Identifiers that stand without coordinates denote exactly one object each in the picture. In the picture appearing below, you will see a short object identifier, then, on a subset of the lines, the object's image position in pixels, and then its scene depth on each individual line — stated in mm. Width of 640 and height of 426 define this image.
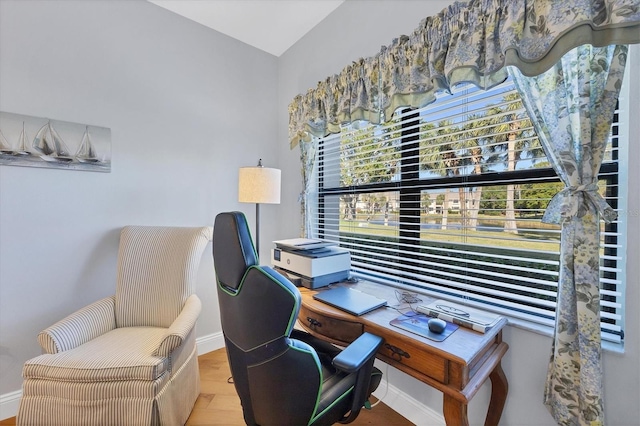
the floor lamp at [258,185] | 1952
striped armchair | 1239
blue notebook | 1226
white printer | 1531
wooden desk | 884
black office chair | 827
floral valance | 879
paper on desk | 1053
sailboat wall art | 1570
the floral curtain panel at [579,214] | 900
